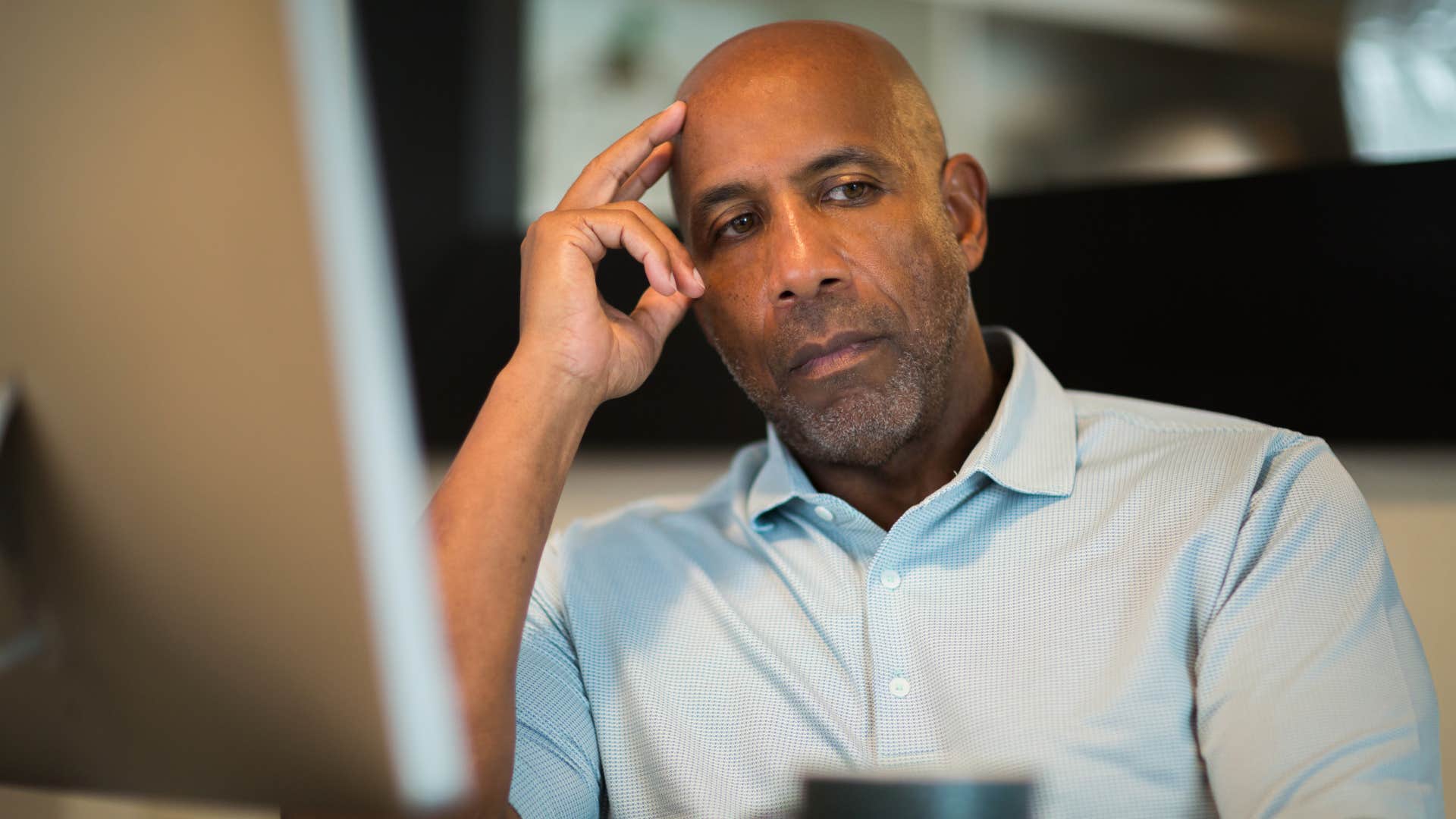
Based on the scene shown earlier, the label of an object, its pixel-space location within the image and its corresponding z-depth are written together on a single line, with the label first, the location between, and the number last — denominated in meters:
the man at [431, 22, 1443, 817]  1.03
